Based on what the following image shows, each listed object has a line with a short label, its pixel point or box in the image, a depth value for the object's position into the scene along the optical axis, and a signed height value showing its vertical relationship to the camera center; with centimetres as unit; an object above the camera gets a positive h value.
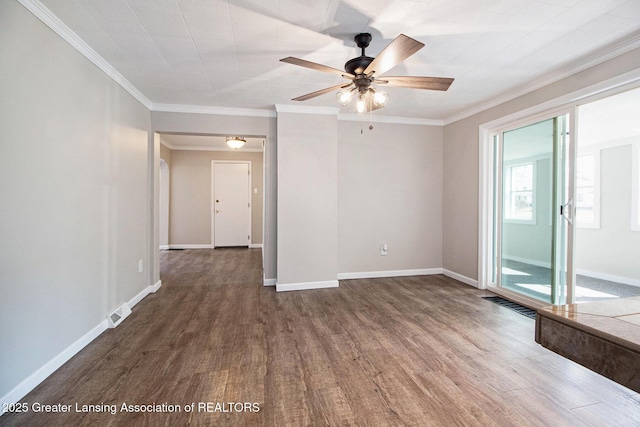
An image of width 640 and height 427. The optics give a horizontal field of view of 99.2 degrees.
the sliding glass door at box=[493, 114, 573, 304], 273 +2
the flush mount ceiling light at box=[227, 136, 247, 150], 541 +136
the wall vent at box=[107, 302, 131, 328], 247 -102
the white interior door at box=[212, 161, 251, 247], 675 +12
